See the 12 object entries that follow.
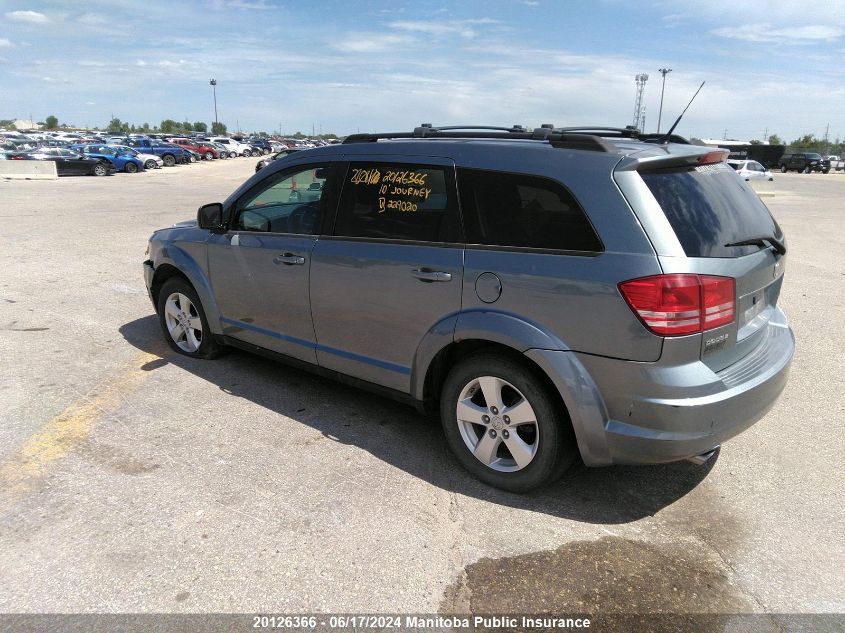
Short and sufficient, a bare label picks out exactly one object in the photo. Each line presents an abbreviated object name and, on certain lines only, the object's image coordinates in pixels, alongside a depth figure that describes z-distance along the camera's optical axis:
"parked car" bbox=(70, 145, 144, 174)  32.84
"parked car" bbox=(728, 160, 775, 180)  28.45
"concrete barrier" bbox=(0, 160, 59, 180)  29.28
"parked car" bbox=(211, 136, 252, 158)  62.66
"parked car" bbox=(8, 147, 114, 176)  30.27
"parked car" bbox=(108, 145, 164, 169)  35.31
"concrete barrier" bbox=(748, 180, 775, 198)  26.31
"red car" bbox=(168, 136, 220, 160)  53.09
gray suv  2.79
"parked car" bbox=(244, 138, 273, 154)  71.38
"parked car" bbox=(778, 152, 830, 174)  52.38
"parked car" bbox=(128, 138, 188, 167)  42.42
